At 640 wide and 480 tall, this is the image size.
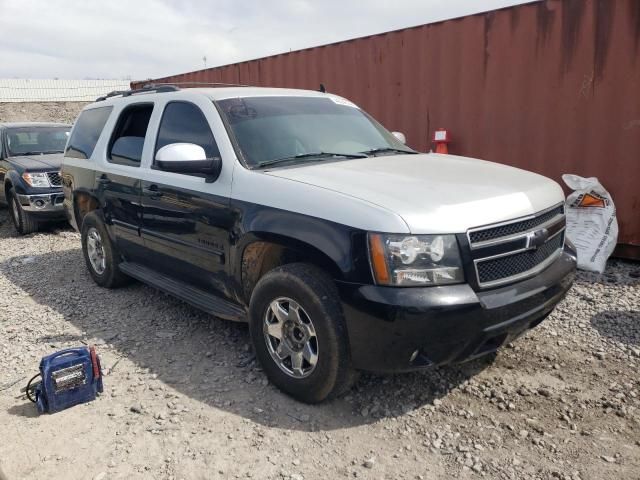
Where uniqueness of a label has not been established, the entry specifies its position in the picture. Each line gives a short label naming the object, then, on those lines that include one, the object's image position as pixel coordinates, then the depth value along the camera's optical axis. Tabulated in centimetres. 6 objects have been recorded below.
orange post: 649
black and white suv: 251
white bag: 524
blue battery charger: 297
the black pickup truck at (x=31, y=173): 765
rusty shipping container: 529
